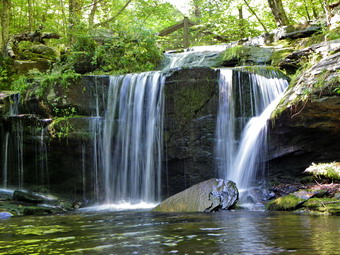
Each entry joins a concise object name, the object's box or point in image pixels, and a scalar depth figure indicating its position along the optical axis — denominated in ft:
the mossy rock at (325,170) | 25.94
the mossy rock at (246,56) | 41.22
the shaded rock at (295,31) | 43.09
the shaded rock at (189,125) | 32.17
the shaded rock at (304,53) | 32.40
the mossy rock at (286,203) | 22.07
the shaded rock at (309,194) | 22.81
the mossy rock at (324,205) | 19.81
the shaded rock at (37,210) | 26.55
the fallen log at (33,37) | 54.80
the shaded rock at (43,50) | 51.72
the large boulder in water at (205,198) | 23.72
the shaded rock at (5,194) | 32.11
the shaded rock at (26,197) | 32.19
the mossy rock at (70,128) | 34.01
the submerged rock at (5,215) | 24.39
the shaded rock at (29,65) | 46.44
